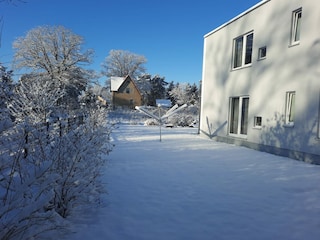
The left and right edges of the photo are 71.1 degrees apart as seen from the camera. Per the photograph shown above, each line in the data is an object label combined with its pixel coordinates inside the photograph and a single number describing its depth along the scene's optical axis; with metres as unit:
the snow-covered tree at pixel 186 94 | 41.62
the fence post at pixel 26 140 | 2.76
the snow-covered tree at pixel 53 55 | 27.86
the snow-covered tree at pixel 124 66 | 49.74
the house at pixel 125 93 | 42.23
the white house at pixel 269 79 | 6.49
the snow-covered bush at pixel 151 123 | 22.17
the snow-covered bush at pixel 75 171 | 3.00
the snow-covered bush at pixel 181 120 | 22.00
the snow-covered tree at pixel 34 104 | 8.19
